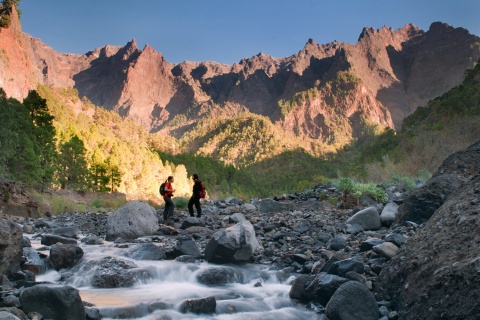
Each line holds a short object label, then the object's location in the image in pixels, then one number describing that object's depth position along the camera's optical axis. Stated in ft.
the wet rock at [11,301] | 19.23
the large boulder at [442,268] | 15.10
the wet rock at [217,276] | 28.12
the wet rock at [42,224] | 53.83
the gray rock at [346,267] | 22.71
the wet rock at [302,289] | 23.07
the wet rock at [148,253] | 32.76
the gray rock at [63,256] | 30.00
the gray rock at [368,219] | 34.91
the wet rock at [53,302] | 19.01
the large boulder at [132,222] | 42.94
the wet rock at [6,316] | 15.46
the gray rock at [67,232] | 44.94
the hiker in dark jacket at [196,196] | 54.11
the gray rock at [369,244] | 27.27
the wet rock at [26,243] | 33.27
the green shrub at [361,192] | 51.37
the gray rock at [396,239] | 26.27
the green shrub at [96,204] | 121.27
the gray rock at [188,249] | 32.99
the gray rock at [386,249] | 24.56
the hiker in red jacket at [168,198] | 52.54
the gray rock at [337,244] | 30.00
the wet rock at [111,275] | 27.14
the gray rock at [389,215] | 35.04
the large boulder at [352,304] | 18.51
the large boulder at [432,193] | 31.17
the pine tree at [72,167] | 179.65
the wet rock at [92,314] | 20.07
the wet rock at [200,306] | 22.81
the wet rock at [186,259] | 31.91
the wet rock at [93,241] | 40.28
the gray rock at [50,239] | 37.47
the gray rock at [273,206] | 56.13
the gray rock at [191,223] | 47.03
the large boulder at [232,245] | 30.73
